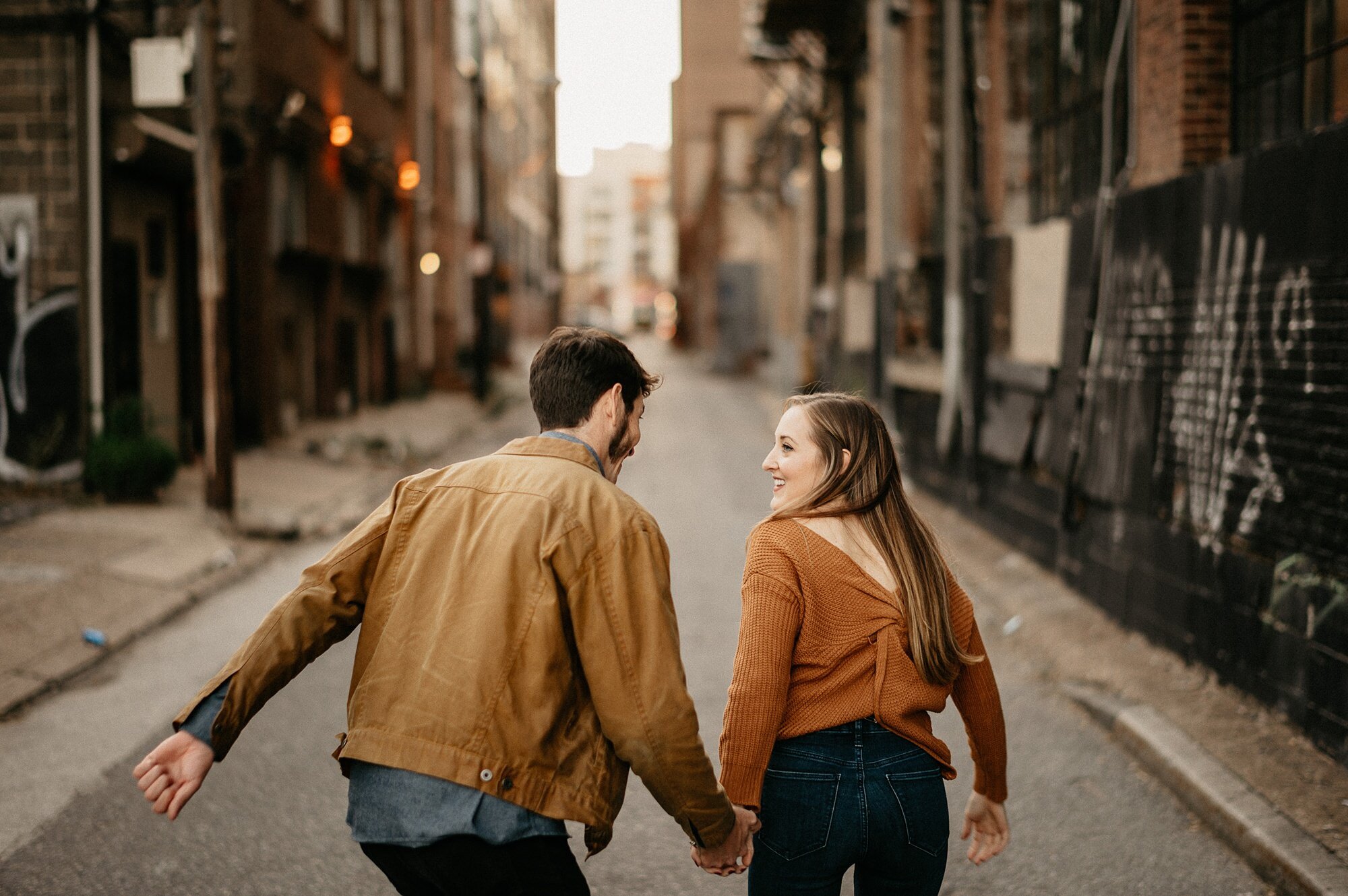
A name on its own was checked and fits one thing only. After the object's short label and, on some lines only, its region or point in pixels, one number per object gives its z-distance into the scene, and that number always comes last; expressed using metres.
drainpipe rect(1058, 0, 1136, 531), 8.20
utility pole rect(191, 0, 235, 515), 10.70
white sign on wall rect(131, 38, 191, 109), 11.36
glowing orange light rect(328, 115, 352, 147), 17.64
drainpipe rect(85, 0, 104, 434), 11.96
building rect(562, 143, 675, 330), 162.12
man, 2.18
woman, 2.40
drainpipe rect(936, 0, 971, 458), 11.81
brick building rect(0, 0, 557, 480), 11.88
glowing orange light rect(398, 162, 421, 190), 21.64
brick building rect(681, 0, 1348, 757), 5.44
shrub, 11.22
